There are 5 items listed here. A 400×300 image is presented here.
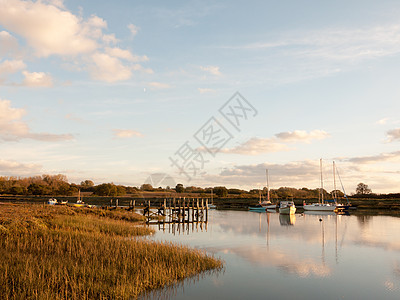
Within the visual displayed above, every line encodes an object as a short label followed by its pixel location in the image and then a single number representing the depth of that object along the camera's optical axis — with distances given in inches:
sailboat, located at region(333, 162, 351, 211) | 2935.5
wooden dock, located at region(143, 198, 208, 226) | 1769.4
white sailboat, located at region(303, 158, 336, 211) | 2950.3
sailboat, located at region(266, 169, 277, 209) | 3218.5
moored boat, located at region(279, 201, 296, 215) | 2792.8
